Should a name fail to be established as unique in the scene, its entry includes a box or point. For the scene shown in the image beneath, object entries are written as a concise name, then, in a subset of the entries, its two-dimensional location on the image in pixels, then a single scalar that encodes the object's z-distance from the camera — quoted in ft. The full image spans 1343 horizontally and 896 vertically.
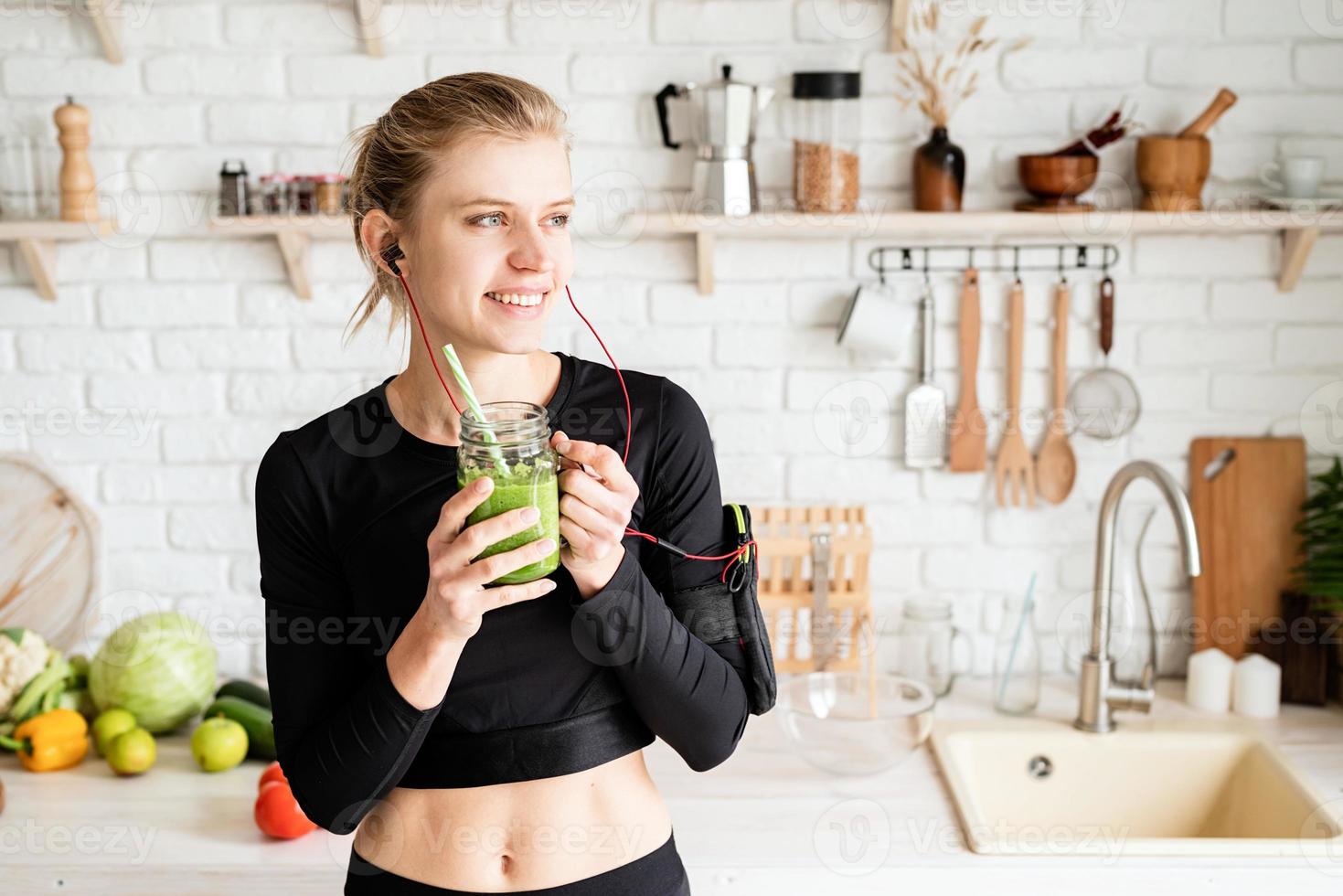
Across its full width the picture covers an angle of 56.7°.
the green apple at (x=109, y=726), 5.91
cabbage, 6.12
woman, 3.46
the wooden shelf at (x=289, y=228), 6.15
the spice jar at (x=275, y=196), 6.26
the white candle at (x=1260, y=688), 6.28
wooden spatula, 6.61
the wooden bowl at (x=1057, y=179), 6.15
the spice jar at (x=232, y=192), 6.30
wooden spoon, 6.63
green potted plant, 6.31
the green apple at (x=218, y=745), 5.84
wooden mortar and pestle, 6.15
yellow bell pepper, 5.87
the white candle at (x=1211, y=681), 6.37
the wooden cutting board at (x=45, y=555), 6.82
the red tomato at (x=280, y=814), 5.11
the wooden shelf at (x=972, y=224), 6.10
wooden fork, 6.58
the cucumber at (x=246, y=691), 6.35
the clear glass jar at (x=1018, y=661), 6.41
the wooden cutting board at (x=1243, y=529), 6.62
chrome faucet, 6.11
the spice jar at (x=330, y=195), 6.21
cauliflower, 6.06
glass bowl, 5.71
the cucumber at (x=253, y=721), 6.00
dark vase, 6.21
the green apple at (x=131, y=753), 5.77
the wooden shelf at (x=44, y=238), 6.27
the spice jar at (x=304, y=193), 6.25
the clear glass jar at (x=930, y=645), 6.66
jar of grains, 6.18
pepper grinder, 6.30
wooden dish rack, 6.49
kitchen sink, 6.04
